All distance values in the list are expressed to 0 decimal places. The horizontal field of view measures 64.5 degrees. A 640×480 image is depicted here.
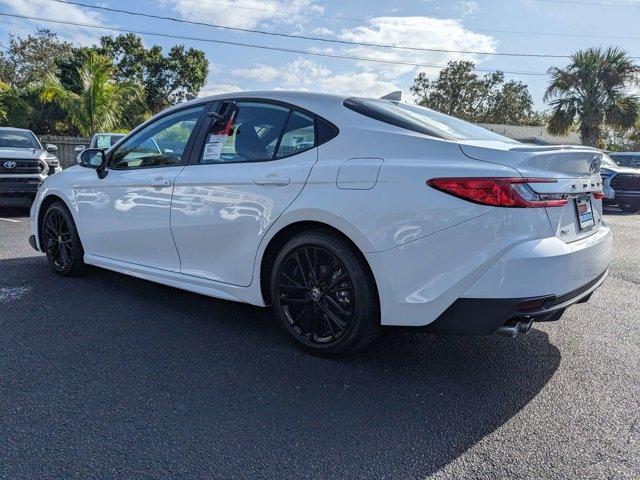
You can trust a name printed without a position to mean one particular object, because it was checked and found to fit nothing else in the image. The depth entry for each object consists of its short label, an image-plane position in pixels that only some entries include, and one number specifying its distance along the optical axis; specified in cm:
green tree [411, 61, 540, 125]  4872
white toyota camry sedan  250
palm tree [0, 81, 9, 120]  2253
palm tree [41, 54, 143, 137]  1978
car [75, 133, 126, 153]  1496
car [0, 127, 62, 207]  883
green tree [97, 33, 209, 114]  3944
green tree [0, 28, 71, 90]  3869
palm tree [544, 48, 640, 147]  2320
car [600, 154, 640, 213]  1266
